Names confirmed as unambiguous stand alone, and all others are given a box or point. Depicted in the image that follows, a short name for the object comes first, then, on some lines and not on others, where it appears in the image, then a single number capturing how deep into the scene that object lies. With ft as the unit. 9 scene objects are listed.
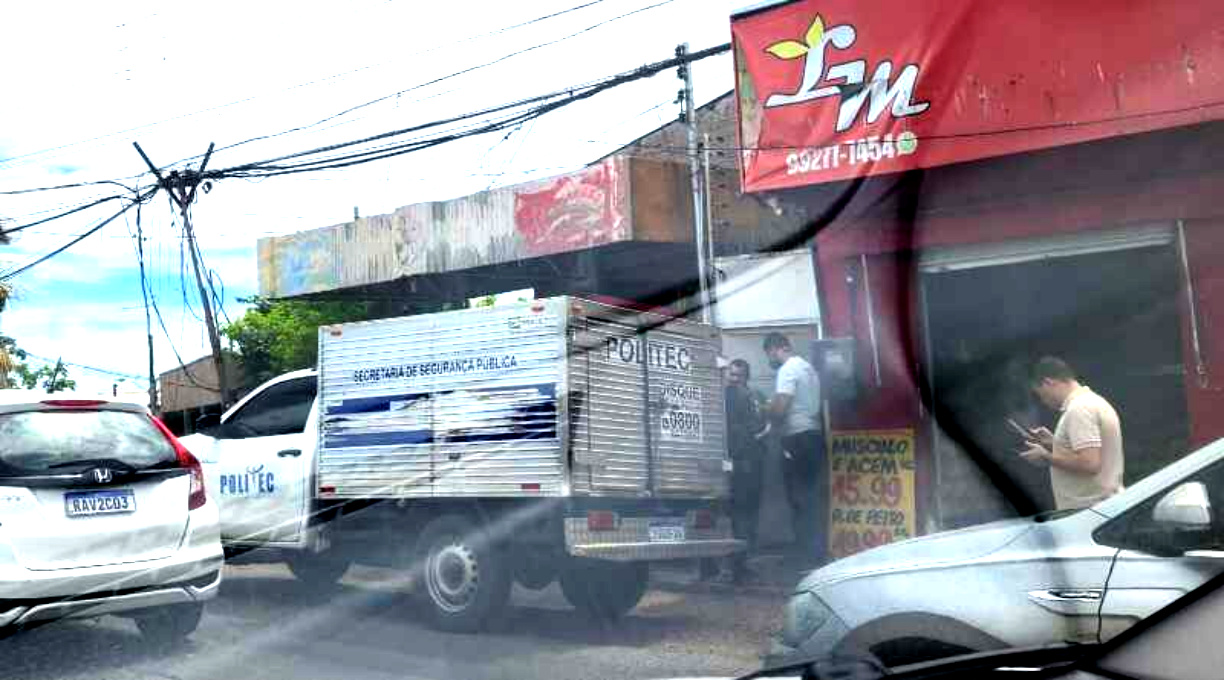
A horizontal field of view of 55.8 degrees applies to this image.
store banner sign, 26.84
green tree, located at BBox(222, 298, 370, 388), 68.74
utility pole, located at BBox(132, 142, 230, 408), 51.52
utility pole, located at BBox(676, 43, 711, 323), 39.88
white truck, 23.98
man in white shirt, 30.22
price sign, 30.25
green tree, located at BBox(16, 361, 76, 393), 114.83
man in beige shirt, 20.89
